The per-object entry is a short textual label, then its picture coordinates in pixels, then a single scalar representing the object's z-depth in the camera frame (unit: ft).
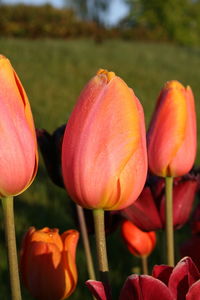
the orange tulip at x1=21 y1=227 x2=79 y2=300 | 2.23
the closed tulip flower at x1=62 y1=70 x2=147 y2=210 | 1.92
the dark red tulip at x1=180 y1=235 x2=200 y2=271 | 2.46
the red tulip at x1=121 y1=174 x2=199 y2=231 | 2.38
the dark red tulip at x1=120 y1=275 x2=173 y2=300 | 1.83
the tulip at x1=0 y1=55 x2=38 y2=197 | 1.91
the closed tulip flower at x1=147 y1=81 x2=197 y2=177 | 2.24
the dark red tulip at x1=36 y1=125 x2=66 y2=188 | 2.43
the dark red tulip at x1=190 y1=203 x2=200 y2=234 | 2.47
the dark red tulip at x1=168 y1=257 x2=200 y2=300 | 1.87
